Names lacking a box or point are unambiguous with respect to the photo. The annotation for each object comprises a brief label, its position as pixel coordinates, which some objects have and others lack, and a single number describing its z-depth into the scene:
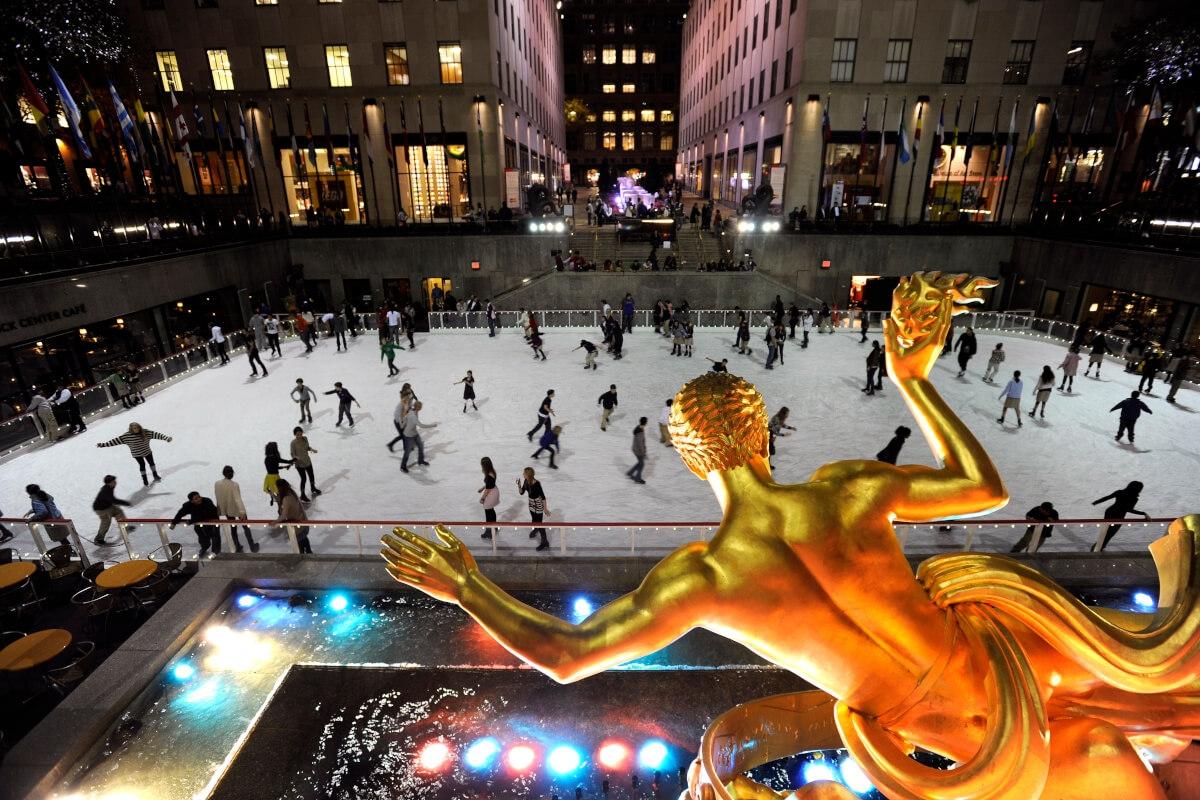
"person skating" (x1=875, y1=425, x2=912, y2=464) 9.40
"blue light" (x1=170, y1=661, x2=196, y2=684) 5.96
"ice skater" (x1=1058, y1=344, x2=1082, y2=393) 15.17
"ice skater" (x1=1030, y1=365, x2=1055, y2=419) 12.93
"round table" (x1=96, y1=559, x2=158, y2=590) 6.77
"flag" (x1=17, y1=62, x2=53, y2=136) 15.90
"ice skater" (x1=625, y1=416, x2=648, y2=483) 10.49
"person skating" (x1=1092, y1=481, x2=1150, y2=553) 7.85
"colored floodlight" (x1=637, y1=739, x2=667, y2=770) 4.95
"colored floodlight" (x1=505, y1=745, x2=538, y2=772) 4.94
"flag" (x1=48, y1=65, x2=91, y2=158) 16.16
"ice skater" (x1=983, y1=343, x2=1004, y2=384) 15.81
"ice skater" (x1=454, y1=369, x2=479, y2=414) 13.79
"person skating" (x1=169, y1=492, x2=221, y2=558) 7.99
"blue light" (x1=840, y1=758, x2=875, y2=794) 4.71
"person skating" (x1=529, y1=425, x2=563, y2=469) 11.20
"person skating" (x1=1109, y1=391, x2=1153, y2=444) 11.53
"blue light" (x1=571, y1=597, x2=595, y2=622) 6.72
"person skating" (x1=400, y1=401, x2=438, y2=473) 10.91
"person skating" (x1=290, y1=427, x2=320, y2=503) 9.81
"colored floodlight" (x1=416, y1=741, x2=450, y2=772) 4.98
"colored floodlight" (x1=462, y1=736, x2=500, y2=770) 4.98
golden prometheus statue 2.46
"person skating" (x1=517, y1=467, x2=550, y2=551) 8.29
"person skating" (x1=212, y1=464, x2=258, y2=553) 8.27
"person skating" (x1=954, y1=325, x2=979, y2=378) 16.38
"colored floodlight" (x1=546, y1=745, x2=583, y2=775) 4.90
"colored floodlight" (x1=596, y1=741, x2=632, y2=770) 4.94
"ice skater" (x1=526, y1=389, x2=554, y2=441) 11.31
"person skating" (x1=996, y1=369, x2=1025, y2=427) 12.52
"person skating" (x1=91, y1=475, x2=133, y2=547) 8.58
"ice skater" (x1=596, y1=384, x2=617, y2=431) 12.72
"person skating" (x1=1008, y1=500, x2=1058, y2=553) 7.69
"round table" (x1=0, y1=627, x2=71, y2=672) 5.70
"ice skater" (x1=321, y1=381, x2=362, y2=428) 13.06
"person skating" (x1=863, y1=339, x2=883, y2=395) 15.14
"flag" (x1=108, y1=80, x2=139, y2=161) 18.22
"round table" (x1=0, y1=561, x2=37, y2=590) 6.95
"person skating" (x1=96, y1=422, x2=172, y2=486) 10.60
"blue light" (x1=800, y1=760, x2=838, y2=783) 4.84
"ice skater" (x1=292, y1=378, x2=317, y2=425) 13.13
